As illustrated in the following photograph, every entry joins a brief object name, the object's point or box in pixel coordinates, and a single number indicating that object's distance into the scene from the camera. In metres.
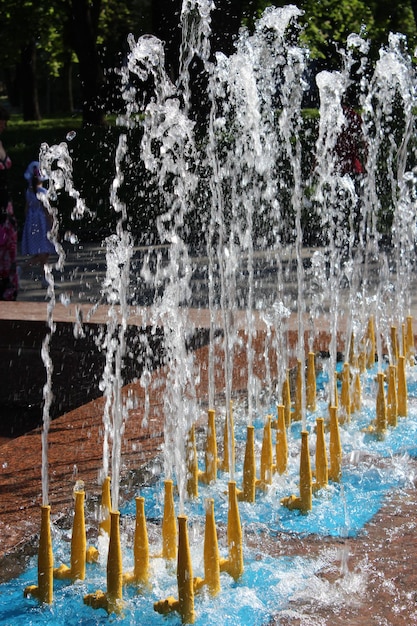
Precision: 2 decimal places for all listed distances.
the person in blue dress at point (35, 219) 17.51
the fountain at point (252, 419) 6.05
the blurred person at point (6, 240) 14.51
